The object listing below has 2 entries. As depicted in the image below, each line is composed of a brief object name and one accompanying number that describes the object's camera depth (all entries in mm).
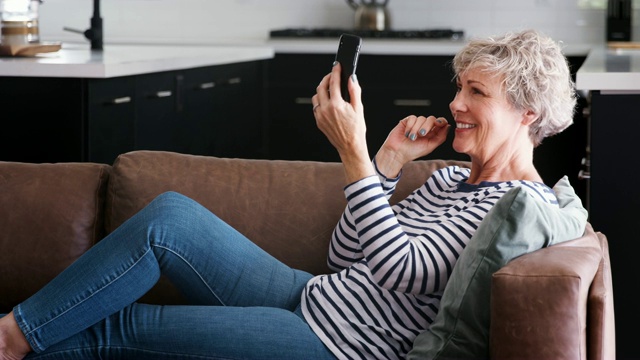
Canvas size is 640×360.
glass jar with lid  3762
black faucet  4527
